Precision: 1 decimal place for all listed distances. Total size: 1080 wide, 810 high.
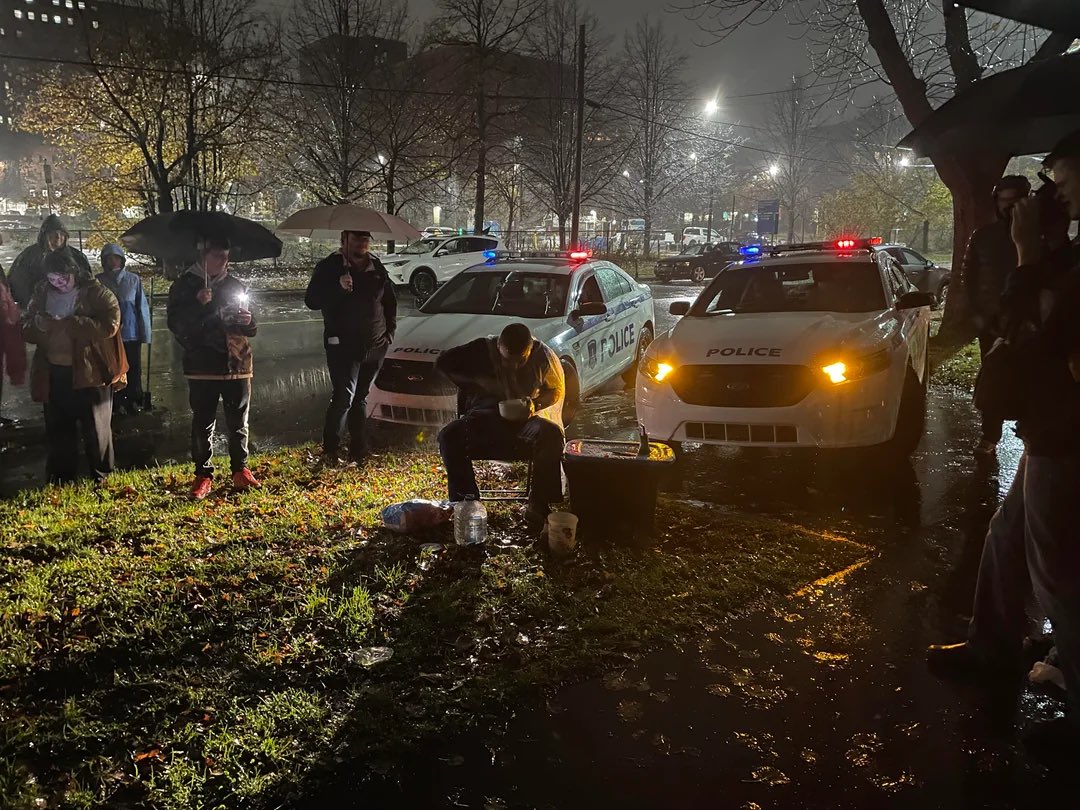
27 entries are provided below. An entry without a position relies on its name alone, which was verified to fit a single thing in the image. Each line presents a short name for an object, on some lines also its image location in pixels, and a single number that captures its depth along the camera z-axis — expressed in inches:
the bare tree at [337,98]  1023.6
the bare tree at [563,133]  1282.0
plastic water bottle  189.3
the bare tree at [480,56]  1109.7
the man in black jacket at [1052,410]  97.0
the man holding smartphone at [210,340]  219.1
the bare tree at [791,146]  1983.3
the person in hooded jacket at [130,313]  323.0
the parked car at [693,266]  1216.2
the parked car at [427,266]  938.7
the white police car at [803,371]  222.2
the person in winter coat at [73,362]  223.9
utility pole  909.2
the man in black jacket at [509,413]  198.1
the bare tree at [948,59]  462.0
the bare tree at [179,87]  837.8
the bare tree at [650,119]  1610.5
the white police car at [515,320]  288.5
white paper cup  181.0
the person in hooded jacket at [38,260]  263.0
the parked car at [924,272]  767.7
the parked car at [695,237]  1998.0
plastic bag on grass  196.5
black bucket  184.4
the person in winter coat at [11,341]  237.6
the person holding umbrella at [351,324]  257.3
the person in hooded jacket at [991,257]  193.3
